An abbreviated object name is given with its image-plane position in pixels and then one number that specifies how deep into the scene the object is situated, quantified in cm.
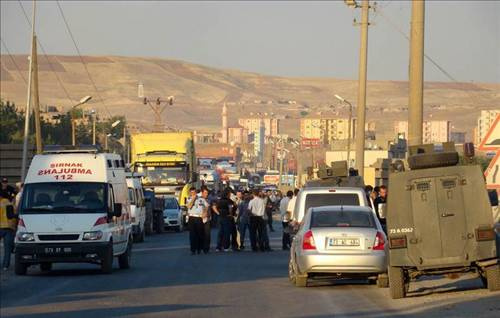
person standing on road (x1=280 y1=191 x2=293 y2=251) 3806
